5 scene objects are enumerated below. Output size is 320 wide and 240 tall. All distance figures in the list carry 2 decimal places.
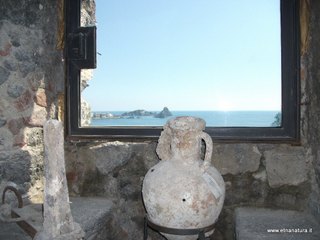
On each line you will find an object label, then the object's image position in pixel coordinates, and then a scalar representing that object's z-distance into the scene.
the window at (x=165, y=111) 2.07
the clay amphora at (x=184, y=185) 1.65
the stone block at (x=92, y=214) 1.83
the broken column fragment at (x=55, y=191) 1.36
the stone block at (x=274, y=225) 1.62
